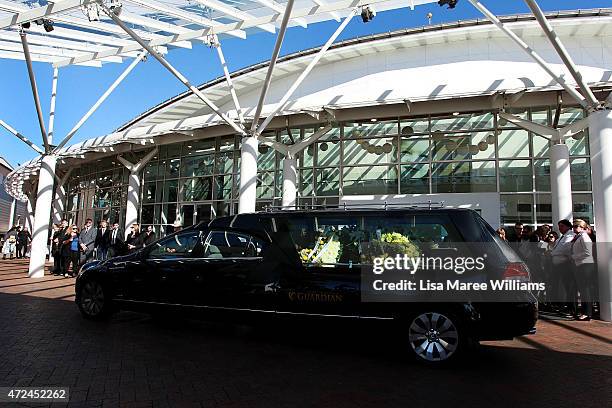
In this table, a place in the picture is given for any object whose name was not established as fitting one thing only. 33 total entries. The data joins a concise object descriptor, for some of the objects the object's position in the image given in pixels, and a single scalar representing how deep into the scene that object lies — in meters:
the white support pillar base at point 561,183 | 11.93
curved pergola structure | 10.56
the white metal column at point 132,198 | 18.98
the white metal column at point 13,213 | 43.20
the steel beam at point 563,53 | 7.61
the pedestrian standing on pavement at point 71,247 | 13.88
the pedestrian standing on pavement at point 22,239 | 23.50
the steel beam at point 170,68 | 9.88
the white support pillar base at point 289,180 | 14.23
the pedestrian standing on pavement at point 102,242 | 13.64
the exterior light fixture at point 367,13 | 11.11
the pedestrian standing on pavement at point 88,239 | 13.83
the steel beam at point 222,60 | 12.39
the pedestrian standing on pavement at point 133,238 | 12.23
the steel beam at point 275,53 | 8.88
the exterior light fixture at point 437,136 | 14.84
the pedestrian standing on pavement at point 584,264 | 8.26
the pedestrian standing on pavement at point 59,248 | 14.11
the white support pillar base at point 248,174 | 11.58
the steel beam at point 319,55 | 11.05
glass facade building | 13.80
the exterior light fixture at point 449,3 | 10.45
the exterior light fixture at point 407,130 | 15.20
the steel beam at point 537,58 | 8.94
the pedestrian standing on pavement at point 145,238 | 11.96
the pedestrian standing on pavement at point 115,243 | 12.99
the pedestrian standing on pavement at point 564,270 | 8.61
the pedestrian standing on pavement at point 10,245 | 23.14
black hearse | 5.11
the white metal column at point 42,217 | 13.34
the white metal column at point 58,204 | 26.00
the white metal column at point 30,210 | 28.38
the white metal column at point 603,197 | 8.09
